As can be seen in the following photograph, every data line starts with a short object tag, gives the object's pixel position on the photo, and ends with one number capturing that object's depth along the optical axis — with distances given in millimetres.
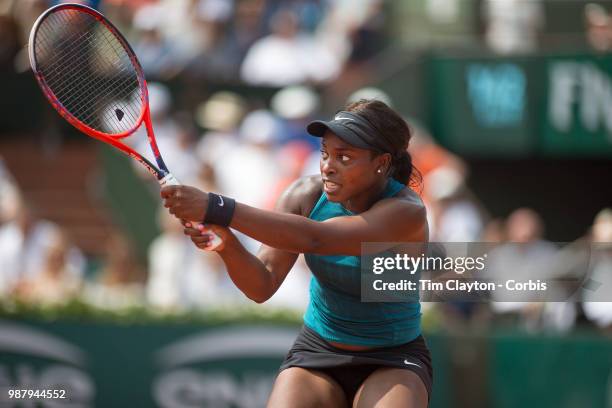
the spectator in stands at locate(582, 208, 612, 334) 14502
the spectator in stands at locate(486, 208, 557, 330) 15735
